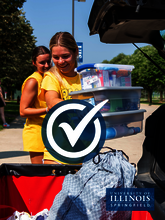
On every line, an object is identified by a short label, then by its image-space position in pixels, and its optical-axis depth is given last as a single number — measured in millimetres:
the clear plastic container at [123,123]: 1975
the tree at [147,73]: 47125
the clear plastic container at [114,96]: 1981
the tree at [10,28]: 13282
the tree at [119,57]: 90944
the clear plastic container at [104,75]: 2062
